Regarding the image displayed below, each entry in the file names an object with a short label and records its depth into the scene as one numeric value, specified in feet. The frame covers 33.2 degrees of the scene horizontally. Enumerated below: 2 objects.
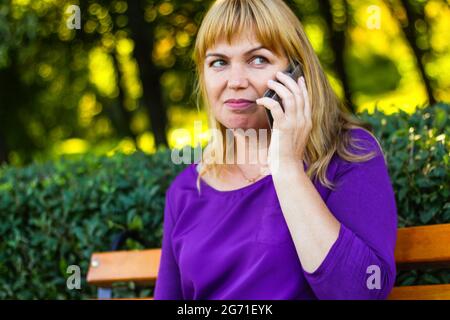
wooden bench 8.73
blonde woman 7.77
